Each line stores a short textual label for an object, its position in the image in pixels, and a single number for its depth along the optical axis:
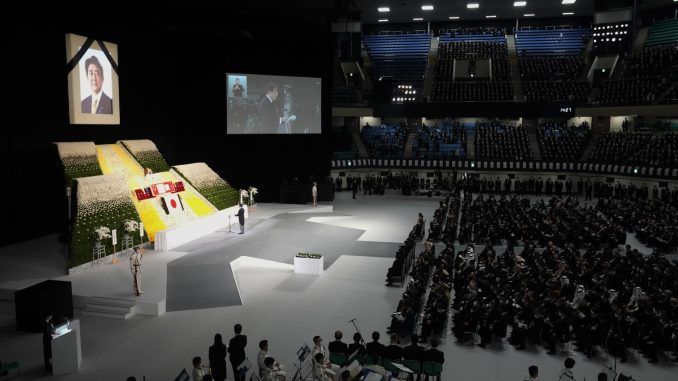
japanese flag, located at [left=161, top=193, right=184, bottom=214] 21.29
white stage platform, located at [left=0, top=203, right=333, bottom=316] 13.79
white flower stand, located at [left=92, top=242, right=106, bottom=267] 16.62
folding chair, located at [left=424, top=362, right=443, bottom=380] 9.27
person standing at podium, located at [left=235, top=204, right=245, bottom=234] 21.81
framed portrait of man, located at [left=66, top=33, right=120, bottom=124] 19.83
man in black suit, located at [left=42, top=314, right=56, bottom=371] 10.12
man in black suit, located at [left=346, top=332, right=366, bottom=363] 9.53
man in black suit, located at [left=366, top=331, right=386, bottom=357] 9.34
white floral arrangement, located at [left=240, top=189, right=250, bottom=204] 25.24
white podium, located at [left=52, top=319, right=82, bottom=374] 10.08
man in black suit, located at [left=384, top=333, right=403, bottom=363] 9.38
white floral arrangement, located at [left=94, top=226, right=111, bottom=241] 16.61
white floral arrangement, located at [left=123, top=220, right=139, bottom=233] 17.94
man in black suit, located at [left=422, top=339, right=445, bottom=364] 9.28
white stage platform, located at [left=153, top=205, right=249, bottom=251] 19.12
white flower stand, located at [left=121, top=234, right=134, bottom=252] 18.00
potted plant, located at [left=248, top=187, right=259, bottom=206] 26.86
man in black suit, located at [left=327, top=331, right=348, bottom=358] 9.59
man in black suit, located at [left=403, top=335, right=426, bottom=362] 9.38
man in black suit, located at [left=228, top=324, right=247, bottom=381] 9.52
